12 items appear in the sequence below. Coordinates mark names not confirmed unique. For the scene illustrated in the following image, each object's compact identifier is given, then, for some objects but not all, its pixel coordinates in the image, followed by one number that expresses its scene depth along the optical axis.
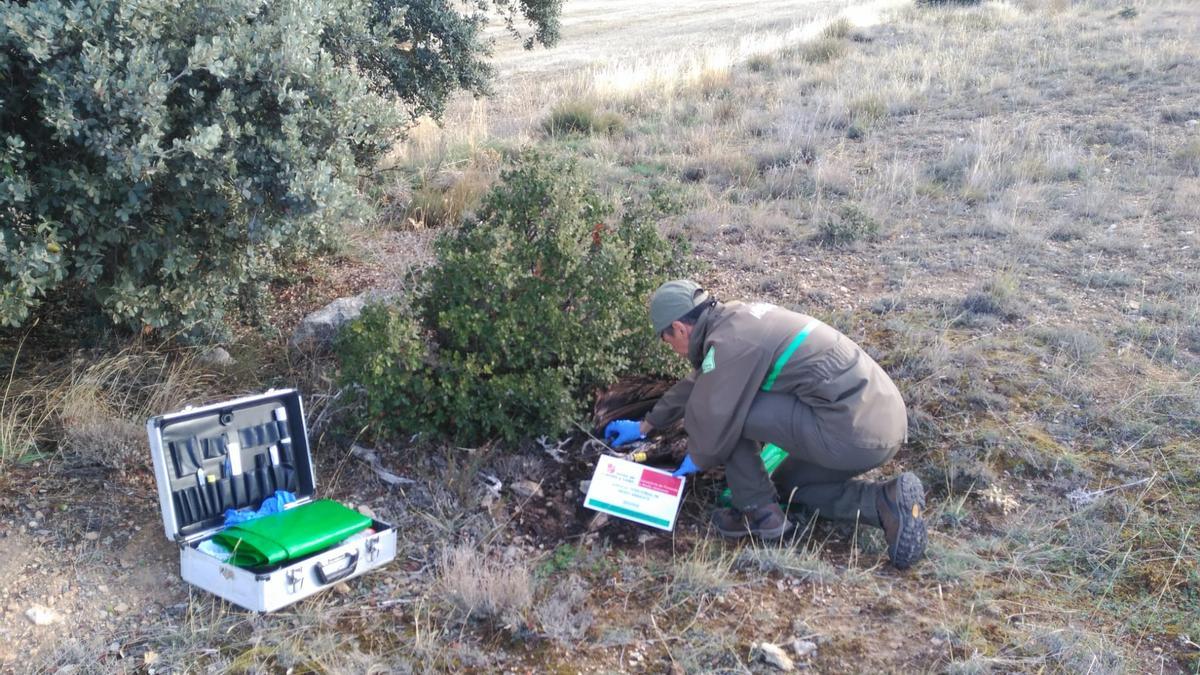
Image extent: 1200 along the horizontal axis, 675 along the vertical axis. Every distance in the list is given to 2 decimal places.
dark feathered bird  5.18
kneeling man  4.29
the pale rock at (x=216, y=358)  5.73
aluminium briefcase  3.95
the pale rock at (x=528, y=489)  4.81
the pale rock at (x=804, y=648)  3.71
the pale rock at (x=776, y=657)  3.64
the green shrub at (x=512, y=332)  4.83
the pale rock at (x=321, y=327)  5.96
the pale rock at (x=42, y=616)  3.95
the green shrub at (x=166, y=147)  4.25
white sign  4.53
